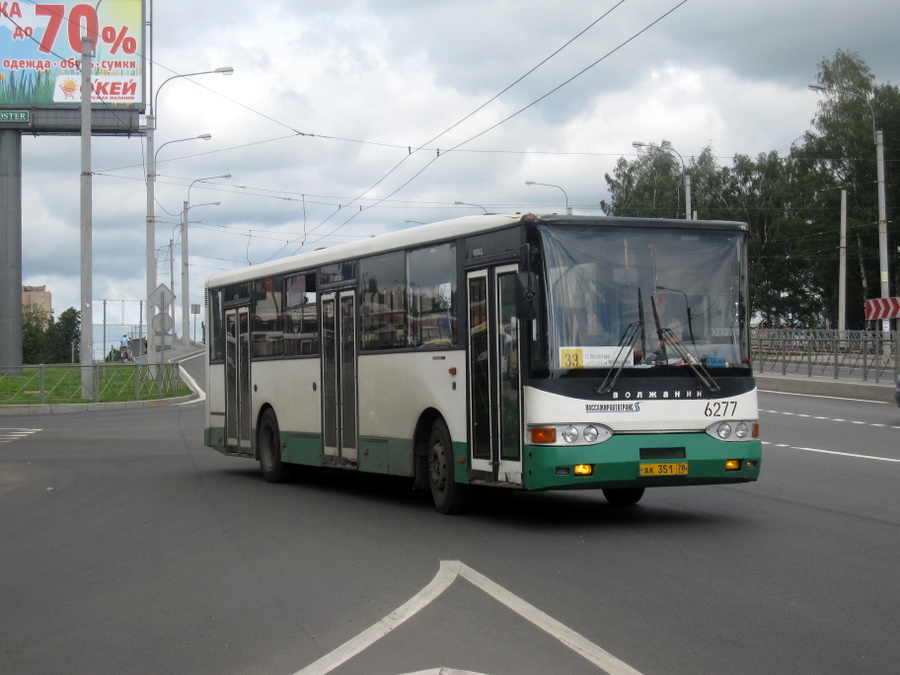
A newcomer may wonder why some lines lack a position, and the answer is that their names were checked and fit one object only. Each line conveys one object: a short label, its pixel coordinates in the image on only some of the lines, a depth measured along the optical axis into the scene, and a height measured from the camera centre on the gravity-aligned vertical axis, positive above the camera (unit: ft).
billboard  190.80 +48.02
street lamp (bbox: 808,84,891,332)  126.93 +12.84
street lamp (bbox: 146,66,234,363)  141.59 +16.11
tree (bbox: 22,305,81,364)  427.70 +6.59
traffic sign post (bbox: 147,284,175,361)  124.26 +4.75
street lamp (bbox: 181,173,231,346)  202.90 +14.36
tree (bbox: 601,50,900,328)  245.86 +34.37
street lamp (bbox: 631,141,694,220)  155.43 +20.53
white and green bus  34.42 -0.29
